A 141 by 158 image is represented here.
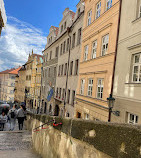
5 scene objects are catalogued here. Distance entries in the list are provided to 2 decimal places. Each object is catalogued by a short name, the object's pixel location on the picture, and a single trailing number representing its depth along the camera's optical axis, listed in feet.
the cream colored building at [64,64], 58.70
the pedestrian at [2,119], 35.76
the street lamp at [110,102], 29.89
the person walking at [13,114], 38.50
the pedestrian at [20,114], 35.12
